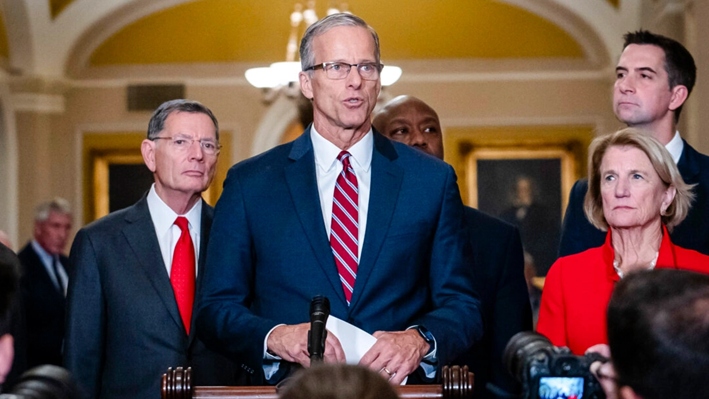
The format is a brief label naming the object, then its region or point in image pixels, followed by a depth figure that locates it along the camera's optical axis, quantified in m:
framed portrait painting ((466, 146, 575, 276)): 12.83
